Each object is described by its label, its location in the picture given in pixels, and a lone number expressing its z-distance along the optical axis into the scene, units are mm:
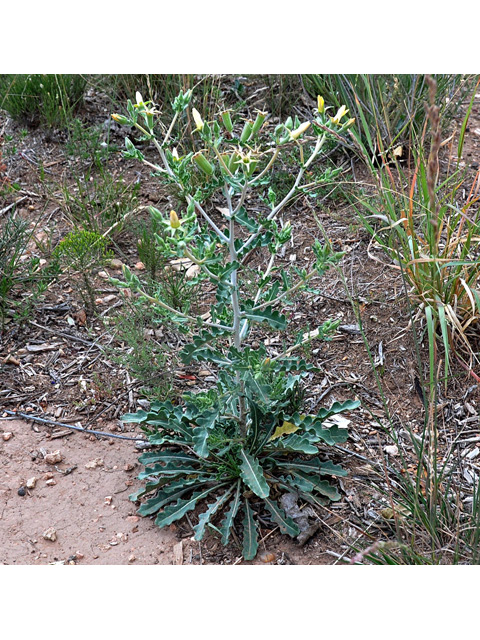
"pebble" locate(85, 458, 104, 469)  2916
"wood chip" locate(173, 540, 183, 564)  2525
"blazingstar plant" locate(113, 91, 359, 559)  2279
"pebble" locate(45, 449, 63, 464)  2930
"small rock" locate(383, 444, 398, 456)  2832
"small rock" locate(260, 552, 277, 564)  2498
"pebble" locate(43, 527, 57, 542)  2621
